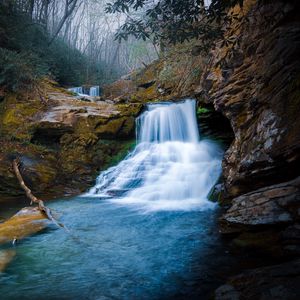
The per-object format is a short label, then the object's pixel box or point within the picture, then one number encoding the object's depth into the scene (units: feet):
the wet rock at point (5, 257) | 15.64
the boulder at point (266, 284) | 10.09
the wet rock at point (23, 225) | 19.42
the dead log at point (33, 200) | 23.39
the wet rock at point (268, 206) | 17.37
